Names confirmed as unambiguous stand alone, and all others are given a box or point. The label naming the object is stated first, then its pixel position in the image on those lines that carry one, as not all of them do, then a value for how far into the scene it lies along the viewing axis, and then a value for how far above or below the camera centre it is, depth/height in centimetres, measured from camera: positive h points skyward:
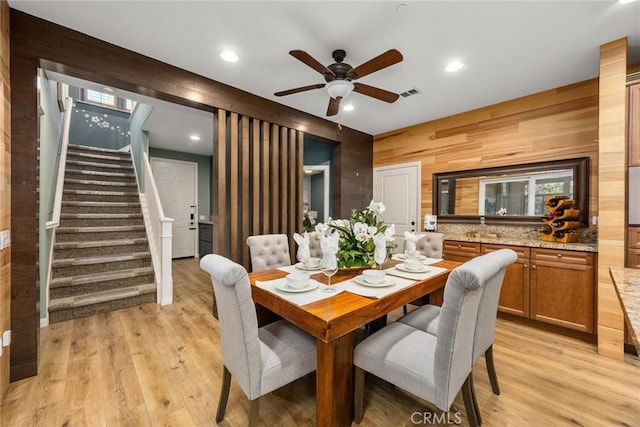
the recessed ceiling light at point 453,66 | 257 +140
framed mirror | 295 +24
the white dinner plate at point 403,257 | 261 -49
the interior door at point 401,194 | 434 +24
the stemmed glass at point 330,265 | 161 -34
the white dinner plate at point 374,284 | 169 -48
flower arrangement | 206 -21
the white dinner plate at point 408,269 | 208 -49
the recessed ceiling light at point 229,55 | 242 +142
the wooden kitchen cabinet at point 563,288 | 252 -79
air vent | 312 +139
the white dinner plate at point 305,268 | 216 -49
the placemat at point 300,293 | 146 -50
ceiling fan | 191 +108
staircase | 309 -56
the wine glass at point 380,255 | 184 -33
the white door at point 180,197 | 603 +25
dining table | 128 -57
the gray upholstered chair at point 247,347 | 125 -78
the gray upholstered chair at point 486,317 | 145 -74
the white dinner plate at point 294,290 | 158 -48
